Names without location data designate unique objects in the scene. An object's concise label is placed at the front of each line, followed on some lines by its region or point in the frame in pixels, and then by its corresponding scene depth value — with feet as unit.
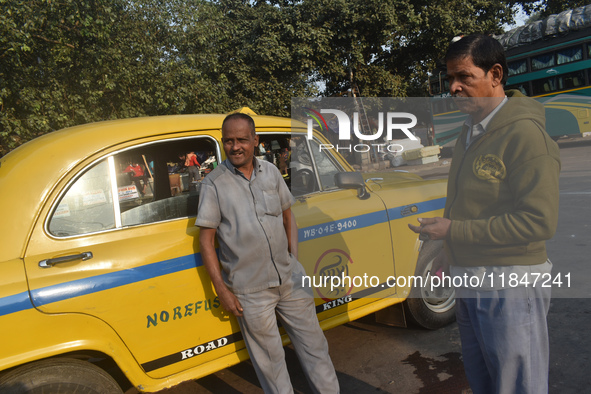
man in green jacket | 5.19
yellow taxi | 7.22
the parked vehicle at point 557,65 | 53.52
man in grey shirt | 7.98
